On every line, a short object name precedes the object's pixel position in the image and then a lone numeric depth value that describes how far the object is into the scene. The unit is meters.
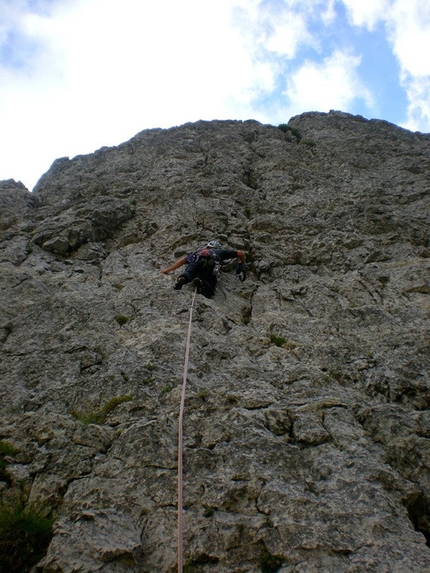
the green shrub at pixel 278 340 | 8.09
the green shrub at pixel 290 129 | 20.59
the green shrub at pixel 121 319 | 8.56
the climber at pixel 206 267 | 9.54
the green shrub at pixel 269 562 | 4.12
